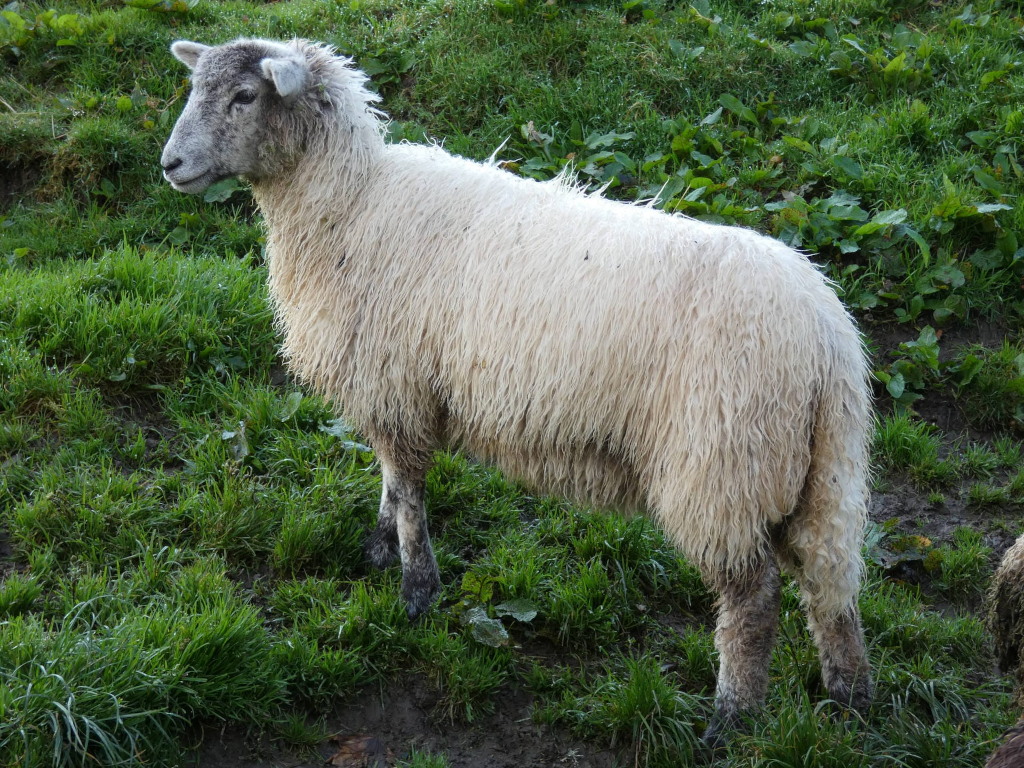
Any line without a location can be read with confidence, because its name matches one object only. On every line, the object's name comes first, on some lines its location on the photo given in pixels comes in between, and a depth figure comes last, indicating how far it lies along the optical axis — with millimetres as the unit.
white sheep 3346
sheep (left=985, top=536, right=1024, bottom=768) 3578
